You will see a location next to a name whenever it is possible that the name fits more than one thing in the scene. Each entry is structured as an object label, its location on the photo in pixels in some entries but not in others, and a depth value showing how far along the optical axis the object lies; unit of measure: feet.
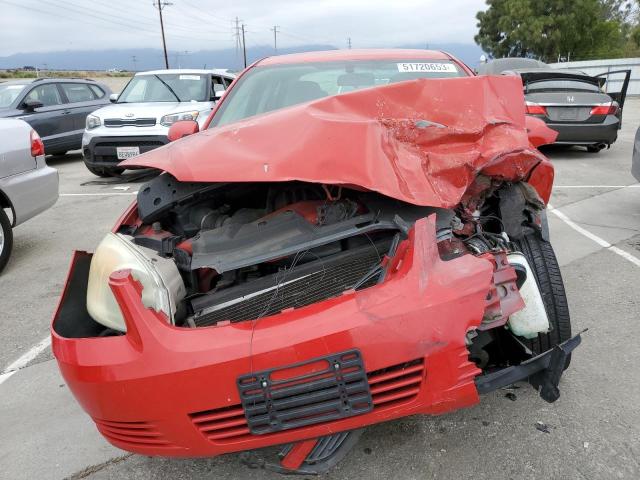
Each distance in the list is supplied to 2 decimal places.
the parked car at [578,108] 27.71
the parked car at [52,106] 30.86
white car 25.55
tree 128.47
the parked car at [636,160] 16.97
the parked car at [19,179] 14.33
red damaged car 5.22
